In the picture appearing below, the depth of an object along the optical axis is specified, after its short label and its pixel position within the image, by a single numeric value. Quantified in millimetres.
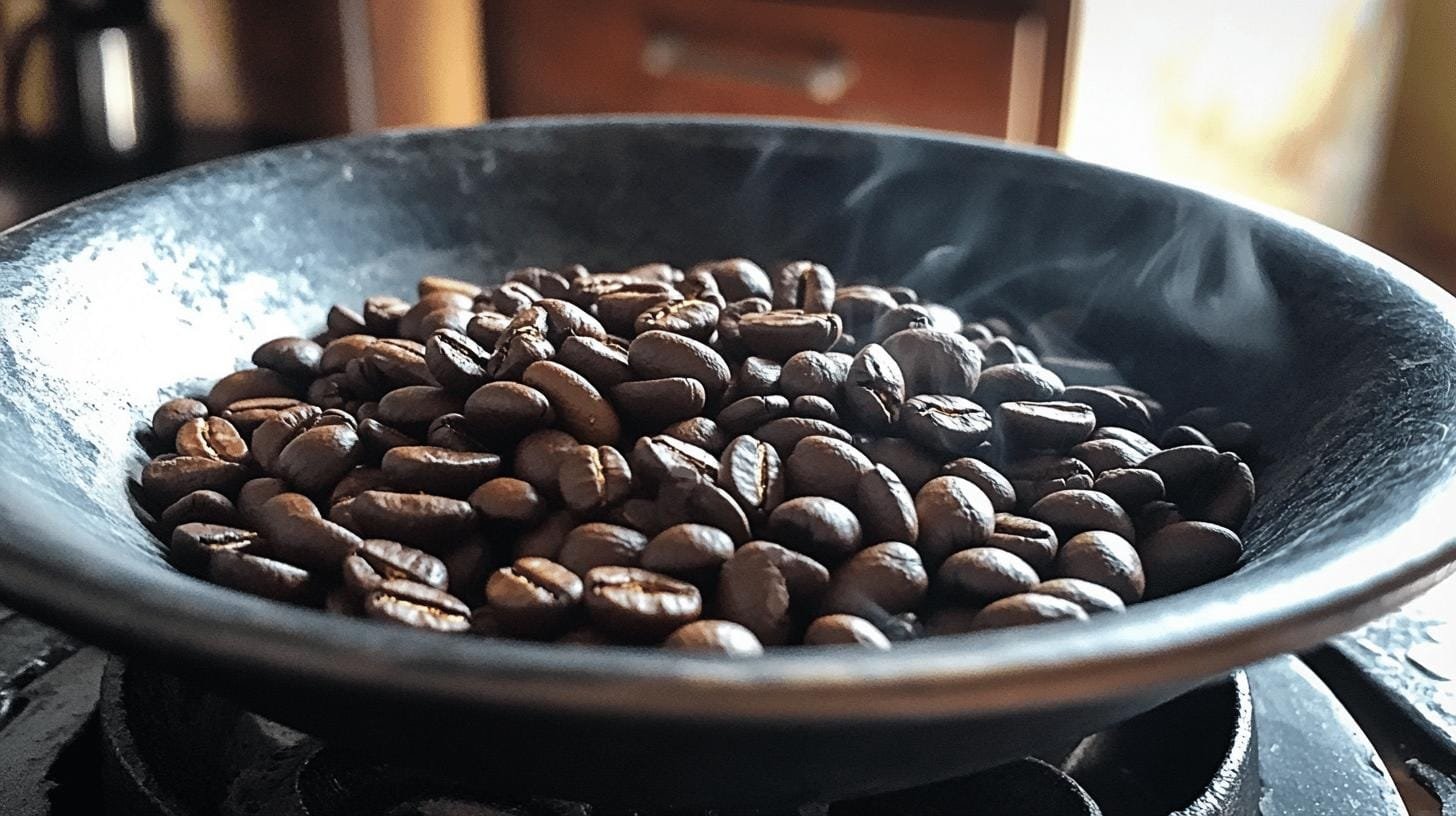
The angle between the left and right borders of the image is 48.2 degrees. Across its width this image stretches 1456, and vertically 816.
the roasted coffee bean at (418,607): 157
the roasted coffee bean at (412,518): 173
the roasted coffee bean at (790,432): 189
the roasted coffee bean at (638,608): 156
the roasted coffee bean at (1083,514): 185
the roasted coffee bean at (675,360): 196
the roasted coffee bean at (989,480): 189
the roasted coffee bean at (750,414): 194
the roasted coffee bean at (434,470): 181
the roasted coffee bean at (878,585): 164
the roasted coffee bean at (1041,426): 199
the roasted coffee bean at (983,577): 168
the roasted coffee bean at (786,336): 208
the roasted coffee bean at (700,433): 188
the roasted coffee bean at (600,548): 168
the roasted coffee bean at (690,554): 164
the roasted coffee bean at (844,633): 155
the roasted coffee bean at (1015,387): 209
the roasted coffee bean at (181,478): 191
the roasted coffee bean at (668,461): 176
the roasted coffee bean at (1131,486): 192
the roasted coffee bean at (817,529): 170
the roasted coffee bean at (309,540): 172
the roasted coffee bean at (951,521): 177
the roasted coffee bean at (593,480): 176
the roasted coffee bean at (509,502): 177
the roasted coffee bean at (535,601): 159
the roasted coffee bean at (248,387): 217
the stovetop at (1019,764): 184
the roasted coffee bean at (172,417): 206
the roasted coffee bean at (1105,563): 173
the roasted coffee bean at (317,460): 189
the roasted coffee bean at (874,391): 196
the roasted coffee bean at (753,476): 176
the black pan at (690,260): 123
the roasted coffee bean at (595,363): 196
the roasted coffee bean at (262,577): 167
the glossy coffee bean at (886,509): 175
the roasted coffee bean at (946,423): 193
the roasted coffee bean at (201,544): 174
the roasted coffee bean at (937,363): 205
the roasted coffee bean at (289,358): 223
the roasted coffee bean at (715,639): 150
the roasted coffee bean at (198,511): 185
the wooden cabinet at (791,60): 392
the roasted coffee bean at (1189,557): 176
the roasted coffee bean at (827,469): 181
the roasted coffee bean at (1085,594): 163
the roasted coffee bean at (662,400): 191
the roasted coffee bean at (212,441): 199
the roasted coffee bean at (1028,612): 160
